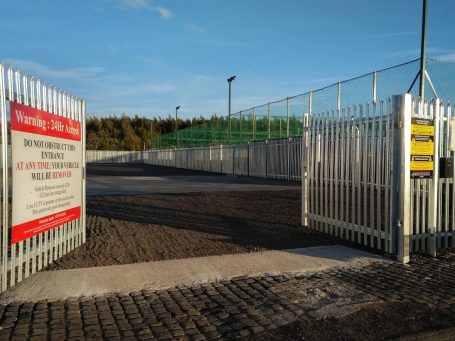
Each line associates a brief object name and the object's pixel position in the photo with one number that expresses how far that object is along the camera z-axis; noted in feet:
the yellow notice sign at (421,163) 24.14
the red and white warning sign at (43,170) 18.62
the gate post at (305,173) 31.55
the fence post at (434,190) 24.95
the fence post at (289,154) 80.94
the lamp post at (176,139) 194.21
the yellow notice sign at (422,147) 24.09
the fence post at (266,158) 90.82
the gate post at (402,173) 23.59
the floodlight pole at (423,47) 41.44
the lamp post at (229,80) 113.98
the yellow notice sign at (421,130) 23.98
